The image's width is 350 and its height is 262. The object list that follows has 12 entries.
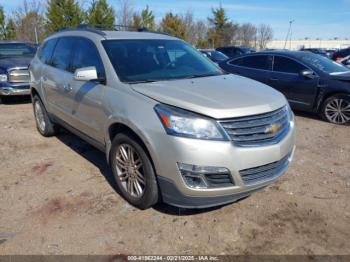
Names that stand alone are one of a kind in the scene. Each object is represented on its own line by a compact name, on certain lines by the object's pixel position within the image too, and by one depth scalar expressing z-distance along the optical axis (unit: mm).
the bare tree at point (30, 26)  29000
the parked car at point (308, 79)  6863
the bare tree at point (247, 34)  54281
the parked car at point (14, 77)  8547
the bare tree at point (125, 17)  33531
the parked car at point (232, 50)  22491
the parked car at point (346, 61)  14477
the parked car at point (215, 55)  17203
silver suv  2818
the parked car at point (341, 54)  16953
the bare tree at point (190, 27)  43469
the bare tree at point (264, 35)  62688
